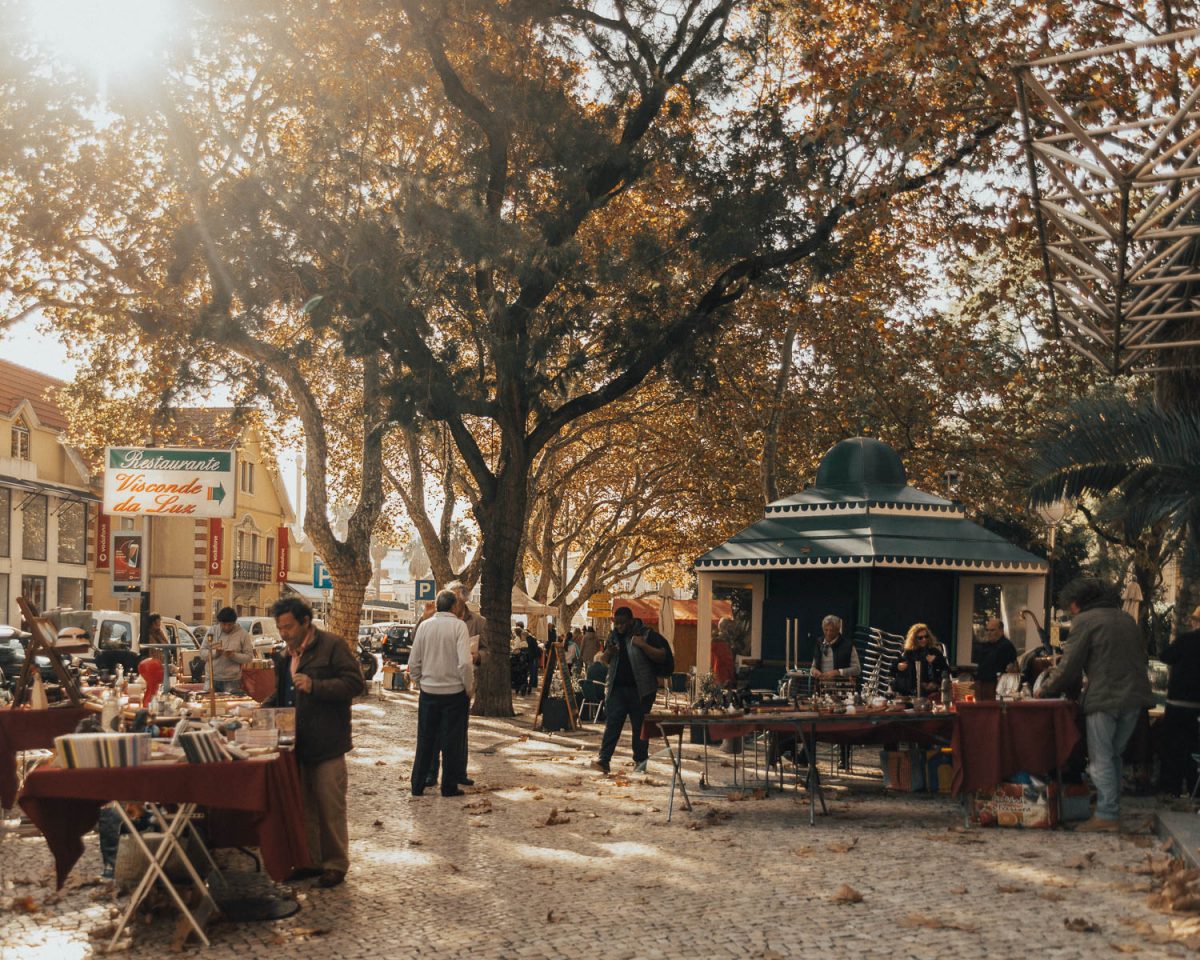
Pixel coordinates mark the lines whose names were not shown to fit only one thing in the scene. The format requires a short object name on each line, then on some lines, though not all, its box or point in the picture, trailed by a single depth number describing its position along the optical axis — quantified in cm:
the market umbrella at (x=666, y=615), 3534
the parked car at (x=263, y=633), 3256
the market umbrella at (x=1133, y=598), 3254
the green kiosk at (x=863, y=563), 1839
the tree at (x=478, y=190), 1870
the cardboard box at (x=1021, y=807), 1108
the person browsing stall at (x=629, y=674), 1420
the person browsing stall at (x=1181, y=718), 1259
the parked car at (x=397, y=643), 4106
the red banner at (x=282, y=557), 6718
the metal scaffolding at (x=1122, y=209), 877
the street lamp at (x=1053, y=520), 1441
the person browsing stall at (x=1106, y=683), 1080
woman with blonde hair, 1398
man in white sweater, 1273
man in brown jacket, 847
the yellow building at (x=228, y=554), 6028
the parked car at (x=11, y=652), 2276
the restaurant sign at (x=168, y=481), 1630
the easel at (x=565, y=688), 2025
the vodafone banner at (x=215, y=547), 6128
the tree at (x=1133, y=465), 1283
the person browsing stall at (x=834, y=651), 1461
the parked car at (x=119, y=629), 2761
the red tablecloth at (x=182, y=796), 723
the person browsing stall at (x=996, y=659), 1433
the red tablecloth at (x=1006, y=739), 1108
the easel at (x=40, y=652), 1022
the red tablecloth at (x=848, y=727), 1128
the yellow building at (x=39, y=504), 4628
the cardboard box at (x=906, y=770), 1358
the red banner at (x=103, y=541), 5250
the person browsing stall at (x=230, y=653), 1492
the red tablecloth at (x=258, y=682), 1495
